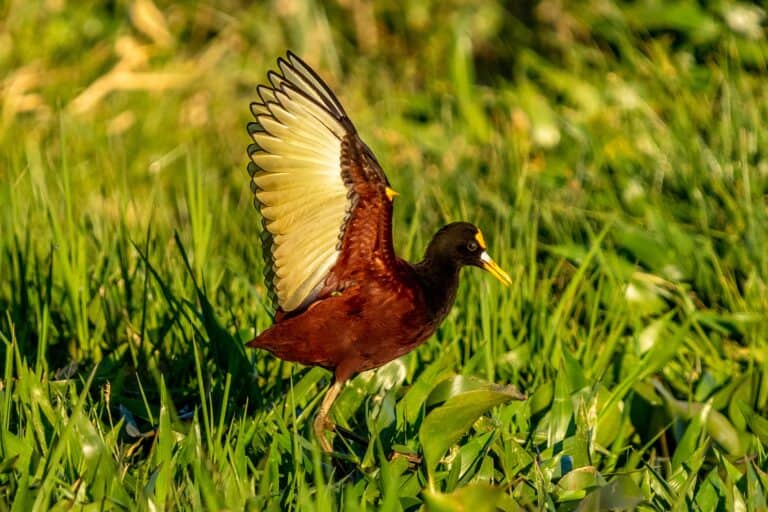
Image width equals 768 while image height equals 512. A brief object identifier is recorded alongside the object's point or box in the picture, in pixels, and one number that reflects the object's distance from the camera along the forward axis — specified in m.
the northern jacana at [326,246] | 5.71
